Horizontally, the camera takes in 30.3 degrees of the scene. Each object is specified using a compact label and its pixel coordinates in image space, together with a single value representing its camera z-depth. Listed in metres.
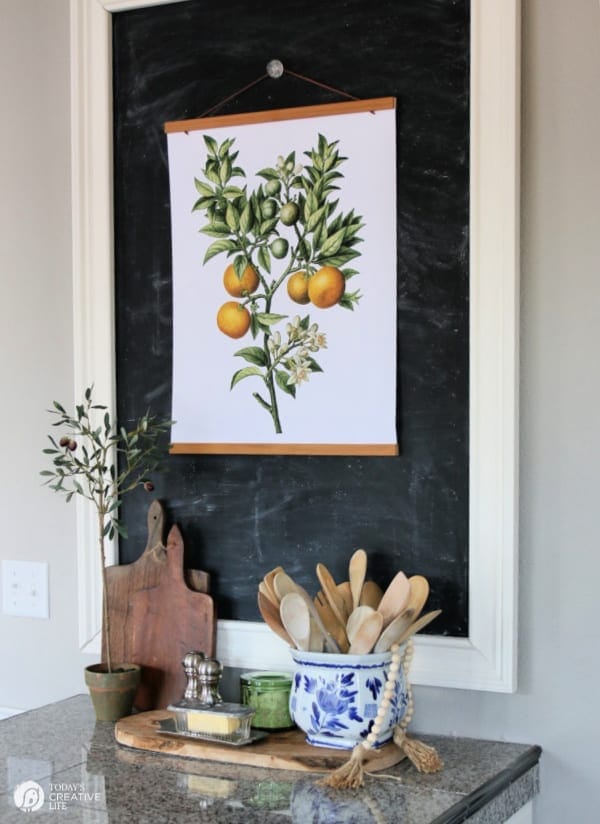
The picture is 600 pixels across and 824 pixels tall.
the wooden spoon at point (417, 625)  1.52
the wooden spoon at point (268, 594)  1.59
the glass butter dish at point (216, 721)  1.55
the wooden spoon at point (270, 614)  1.58
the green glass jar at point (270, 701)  1.63
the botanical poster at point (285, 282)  1.69
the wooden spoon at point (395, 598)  1.55
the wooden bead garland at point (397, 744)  1.40
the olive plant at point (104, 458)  1.78
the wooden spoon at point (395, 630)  1.49
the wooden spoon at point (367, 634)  1.48
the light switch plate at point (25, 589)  1.99
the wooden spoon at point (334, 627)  1.57
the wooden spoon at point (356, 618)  1.53
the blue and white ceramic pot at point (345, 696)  1.49
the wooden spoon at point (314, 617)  1.53
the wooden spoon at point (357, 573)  1.62
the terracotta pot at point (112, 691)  1.72
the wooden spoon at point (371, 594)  1.62
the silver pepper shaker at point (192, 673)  1.64
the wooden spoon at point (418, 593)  1.55
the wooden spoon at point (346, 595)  1.62
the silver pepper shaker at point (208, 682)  1.63
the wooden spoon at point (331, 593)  1.59
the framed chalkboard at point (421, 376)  1.60
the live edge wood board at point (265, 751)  1.47
